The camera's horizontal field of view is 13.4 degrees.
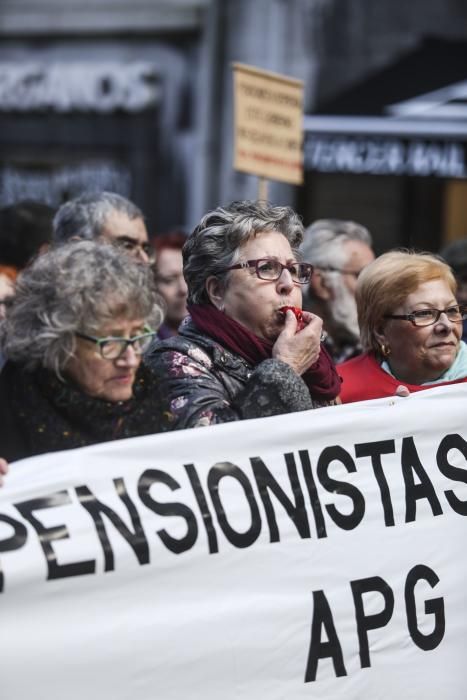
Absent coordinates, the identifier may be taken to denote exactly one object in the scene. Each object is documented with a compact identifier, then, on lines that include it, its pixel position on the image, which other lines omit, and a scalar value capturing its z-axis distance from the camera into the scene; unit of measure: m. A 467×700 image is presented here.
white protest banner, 4.38
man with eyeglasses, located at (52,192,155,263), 7.55
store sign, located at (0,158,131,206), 18.28
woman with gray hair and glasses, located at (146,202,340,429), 5.21
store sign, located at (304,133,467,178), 14.39
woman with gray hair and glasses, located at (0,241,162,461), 4.63
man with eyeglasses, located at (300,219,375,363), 8.77
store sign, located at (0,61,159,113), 17.96
